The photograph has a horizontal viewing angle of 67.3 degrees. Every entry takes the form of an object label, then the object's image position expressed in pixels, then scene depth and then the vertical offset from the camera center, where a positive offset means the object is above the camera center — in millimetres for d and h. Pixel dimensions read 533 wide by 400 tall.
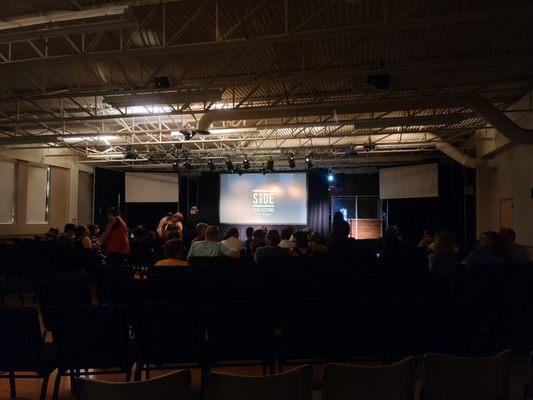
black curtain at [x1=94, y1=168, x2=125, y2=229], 16531 +1131
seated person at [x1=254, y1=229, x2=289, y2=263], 5769 -501
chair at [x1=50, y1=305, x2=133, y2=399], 2727 -823
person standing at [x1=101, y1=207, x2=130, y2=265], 6633 -325
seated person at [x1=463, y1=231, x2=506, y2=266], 4551 -362
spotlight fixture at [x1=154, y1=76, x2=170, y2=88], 6763 +2325
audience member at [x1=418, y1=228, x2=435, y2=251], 8539 -466
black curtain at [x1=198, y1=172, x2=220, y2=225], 17250 +963
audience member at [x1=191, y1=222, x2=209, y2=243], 7355 -228
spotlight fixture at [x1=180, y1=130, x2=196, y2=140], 9788 +2108
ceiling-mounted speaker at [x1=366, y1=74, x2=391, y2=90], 6609 +2327
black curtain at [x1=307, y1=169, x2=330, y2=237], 16625 +766
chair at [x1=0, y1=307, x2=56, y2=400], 2670 -850
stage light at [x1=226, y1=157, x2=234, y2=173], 14111 +1952
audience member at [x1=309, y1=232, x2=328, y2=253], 6673 -425
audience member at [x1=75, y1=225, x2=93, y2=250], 7035 -363
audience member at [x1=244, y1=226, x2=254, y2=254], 9167 -369
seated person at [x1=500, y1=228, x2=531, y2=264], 4844 -341
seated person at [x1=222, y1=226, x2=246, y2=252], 6281 -384
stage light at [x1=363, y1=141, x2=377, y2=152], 11453 +2138
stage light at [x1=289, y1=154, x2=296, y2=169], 13662 +2016
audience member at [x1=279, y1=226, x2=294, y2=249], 7348 -401
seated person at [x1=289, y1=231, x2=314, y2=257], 6480 -444
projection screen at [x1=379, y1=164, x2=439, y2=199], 13797 +1416
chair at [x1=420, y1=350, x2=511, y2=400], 2092 -819
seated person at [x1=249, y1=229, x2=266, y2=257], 7555 -407
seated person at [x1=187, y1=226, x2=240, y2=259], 5895 -445
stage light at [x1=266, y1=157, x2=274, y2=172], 14017 +1950
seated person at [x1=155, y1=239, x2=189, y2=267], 4660 -380
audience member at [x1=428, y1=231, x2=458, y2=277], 4598 -422
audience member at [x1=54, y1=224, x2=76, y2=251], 7259 -396
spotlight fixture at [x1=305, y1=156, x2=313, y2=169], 13882 +2036
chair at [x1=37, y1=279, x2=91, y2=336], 3678 -680
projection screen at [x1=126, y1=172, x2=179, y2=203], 16891 +1337
